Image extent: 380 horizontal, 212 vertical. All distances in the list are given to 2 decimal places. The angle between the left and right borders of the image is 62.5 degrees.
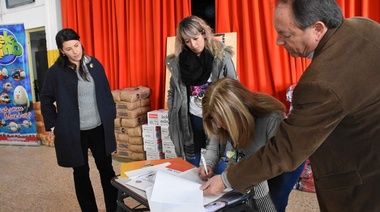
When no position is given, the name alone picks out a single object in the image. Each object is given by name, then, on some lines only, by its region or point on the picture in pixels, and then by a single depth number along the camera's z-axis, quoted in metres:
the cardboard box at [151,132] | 3.25
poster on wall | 4.21
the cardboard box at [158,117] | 3.17
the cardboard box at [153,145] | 3.27
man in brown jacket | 0.74
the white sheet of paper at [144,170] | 1.29
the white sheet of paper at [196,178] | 1.04
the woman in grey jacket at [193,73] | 1.99
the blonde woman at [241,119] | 1.14
